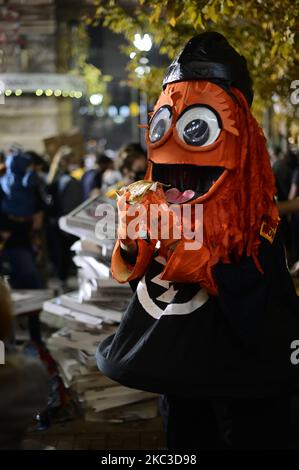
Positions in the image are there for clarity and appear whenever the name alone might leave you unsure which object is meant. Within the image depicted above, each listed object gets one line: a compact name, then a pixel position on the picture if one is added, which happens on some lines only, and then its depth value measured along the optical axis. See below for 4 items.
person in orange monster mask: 2.84
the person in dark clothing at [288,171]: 8.65
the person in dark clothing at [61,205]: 9.23
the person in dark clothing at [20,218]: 7.07
